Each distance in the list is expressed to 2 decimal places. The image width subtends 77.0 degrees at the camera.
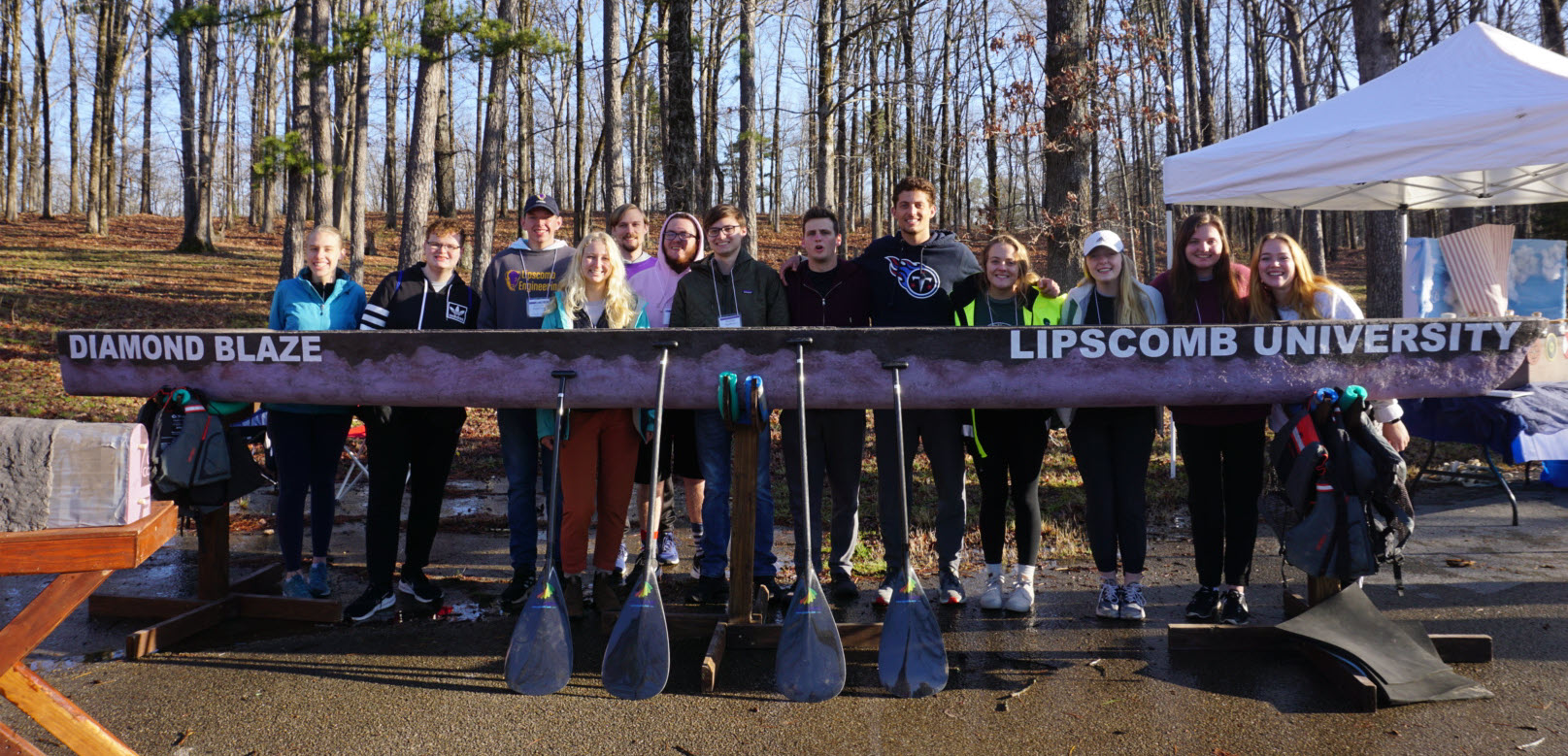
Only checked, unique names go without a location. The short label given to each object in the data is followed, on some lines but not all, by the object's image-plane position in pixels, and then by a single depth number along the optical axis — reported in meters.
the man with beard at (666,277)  5.18
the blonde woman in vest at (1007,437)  4.65
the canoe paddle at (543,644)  3.56
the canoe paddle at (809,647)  3.46
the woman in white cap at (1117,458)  4.46
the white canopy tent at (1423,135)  5.88
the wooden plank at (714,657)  3.66
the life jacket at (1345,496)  3.72
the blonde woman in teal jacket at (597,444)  4.55
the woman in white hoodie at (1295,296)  4.33
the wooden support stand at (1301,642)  3.78
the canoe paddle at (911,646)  3.52
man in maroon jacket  4.74
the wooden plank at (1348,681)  3.46
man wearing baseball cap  4.84
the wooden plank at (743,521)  4.11
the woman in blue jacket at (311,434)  4.70
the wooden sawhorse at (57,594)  2.57
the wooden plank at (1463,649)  3.89
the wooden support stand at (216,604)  4.52
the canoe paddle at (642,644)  3.48
